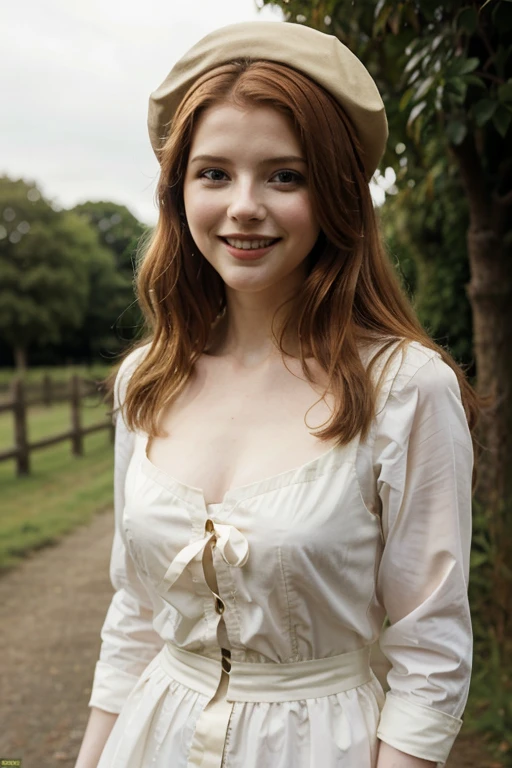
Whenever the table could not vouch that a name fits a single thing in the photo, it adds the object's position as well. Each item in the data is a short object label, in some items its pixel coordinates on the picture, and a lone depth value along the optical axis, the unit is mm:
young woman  1260
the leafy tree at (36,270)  35250
